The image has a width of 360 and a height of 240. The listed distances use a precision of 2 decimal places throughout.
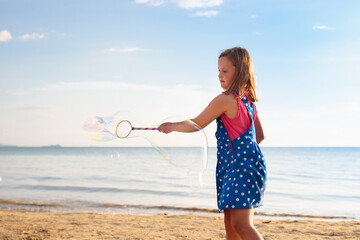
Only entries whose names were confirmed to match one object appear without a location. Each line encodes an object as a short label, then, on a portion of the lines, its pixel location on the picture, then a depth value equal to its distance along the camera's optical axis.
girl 2.29
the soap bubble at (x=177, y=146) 2.88
